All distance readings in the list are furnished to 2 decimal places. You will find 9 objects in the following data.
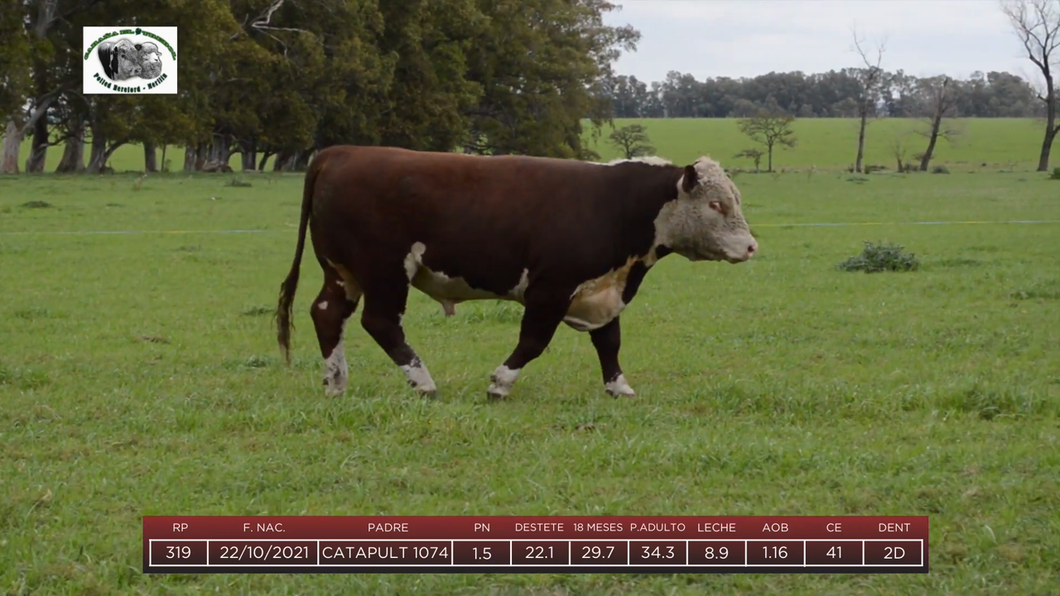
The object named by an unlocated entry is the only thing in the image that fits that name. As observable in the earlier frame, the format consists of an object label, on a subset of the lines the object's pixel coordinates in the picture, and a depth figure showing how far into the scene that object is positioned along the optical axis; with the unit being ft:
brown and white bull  25.23
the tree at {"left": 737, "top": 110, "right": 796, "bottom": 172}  261.03
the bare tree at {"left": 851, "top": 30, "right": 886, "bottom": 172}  251.39
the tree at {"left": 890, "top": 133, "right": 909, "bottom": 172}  282.93
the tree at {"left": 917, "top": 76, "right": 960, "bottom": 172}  259.72
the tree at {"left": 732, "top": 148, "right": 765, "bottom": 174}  226.38
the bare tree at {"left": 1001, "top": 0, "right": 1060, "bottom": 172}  237.45
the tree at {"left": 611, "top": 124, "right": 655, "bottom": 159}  239.71
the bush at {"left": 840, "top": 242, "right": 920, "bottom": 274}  50.29
